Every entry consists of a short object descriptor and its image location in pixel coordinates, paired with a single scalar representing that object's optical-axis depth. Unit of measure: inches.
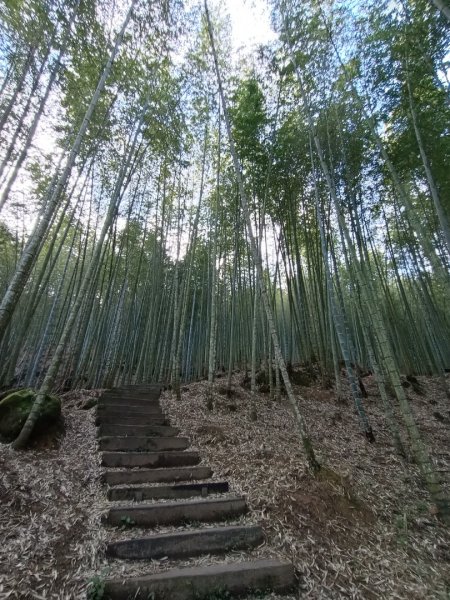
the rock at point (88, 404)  184.6
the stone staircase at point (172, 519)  68.2
